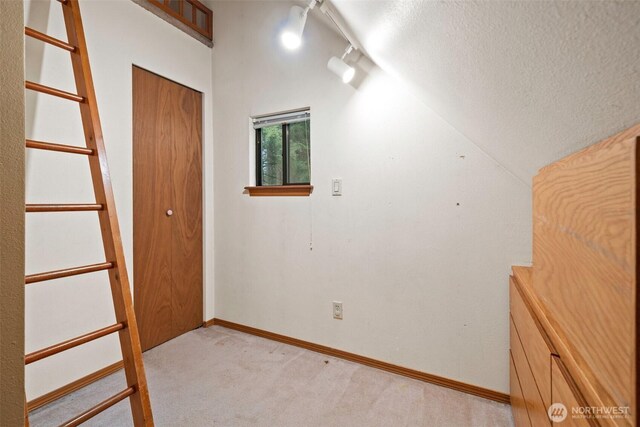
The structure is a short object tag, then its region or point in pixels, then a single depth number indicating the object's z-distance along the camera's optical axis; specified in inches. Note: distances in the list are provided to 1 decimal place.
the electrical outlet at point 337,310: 80.1
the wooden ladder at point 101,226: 47.7
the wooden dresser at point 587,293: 14.6
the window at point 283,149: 88.6
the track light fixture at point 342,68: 73.0
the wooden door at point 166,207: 81.4
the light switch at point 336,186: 79.1
